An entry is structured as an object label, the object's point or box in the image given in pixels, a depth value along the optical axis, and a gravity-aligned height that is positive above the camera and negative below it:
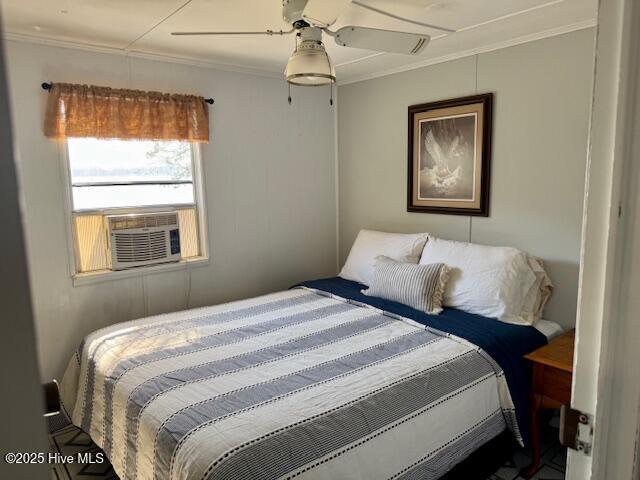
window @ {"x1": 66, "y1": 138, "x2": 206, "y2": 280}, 2.82 +0.00
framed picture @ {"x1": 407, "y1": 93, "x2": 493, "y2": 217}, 2.97 +0.18
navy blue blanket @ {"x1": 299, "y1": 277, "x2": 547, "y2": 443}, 2.22 -0.83
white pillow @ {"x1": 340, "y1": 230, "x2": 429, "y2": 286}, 3.18 -0.50
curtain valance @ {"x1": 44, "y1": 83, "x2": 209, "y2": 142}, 2.62 +0.47
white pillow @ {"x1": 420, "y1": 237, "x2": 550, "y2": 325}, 2.56 -0.62
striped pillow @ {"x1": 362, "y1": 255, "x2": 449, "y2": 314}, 2.73 -0.65
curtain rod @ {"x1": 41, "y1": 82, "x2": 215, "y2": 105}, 2.56 +0.60
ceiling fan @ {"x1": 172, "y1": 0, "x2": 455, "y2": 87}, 1.88 +0.66
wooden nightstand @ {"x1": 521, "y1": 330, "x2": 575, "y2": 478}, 2.09 -0.98
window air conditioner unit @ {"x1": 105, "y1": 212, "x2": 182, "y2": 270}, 2.89 -0.35
